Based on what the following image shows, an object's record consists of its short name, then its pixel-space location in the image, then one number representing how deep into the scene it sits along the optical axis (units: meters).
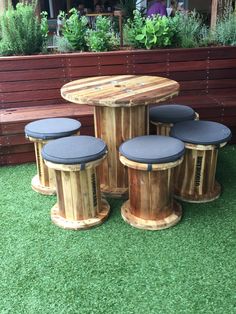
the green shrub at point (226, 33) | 4.05
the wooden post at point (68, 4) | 11.11
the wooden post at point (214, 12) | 4.69
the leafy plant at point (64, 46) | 3.93
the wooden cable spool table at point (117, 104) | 2.37
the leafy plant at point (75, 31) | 3.87
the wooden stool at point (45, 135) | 2.74
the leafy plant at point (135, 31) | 3.93
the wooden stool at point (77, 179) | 2.28
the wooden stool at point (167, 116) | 2.93
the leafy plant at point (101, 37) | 3.76
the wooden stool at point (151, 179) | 2.25
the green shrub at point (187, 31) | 3.95
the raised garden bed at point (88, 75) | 3.39
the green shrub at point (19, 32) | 3.69
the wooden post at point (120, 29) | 4.00
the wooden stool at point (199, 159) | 2.54
